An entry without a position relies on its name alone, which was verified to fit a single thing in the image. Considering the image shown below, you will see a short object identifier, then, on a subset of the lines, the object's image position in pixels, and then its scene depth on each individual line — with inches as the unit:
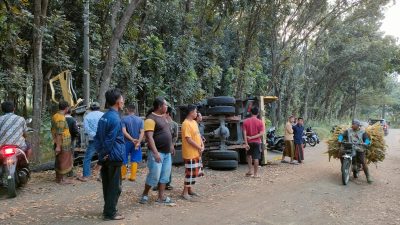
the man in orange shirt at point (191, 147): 287.7
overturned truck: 451.8
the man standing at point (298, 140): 537.3
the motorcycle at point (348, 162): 394.3
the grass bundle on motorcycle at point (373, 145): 422.6
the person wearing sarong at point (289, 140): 536.4
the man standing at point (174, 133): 329.5
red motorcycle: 274.5
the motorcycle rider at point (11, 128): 284.8
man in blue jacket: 226.7
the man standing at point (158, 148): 264.4
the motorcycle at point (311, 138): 837.8
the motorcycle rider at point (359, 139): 413.4
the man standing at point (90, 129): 343.0
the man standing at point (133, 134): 338.6
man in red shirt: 412.8
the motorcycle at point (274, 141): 712.4
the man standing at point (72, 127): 341.8
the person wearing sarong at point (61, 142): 324.5
